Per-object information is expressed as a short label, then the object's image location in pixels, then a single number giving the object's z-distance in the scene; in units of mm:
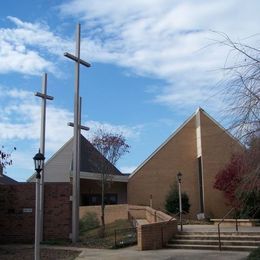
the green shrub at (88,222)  23105
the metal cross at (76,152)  18348
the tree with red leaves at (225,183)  26035
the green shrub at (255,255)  10468
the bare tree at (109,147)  22144
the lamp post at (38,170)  11250
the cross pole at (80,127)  19477
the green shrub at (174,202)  28061
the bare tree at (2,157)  16398
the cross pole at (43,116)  19263
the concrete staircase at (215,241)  15011
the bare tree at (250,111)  6977
